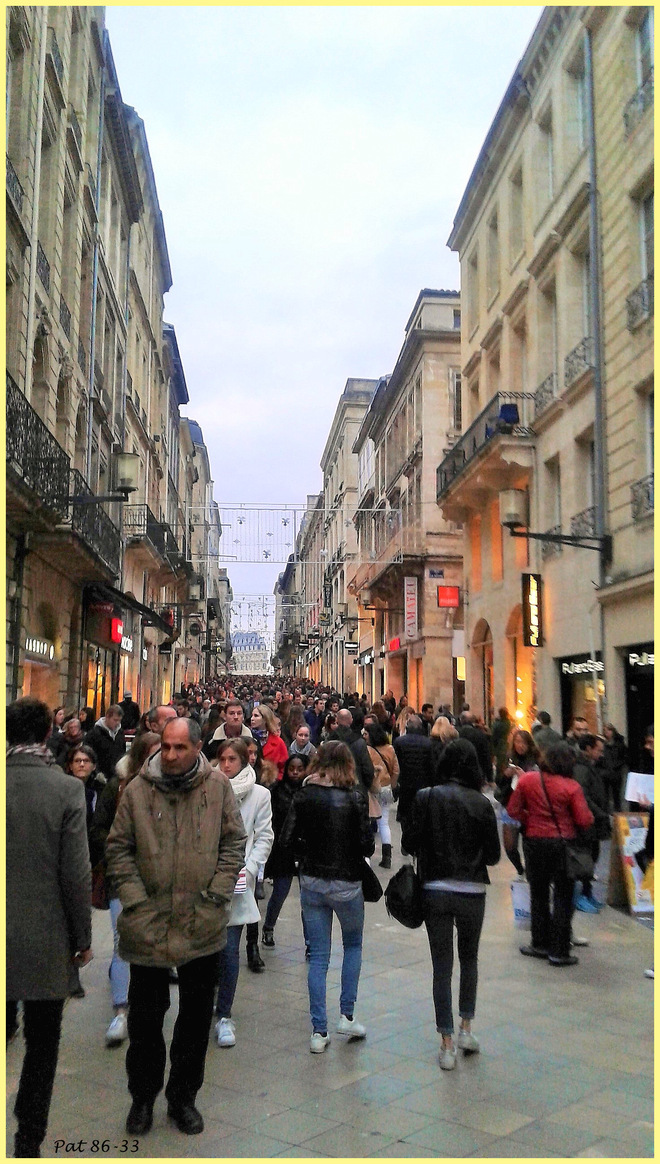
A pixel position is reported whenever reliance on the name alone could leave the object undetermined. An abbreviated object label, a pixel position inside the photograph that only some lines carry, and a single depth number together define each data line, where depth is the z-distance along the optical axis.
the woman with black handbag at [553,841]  7.71
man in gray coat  4.11
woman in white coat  5.85
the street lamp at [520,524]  16.31
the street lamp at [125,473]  17.04
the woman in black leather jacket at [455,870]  5.70
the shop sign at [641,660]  15.55
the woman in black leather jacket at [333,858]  5.88
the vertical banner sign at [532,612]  20.77
